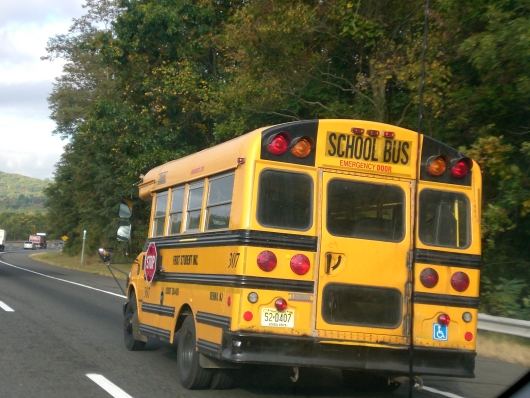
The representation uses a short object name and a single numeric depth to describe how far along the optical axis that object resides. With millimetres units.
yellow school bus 6375
